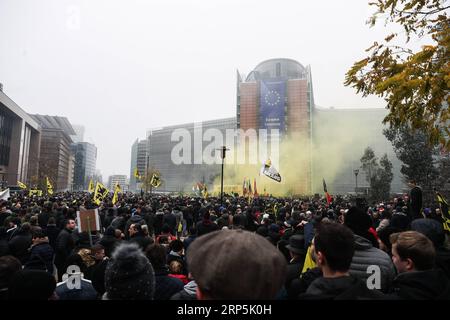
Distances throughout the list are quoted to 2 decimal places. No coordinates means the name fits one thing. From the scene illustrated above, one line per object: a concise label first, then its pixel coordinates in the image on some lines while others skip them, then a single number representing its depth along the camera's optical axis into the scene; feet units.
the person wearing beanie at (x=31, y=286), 7.13
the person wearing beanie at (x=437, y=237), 11.03
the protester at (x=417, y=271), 6.86
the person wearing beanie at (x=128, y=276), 6.15
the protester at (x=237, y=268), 4.09
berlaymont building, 201.57
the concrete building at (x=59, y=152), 287.48
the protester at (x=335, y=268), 5.37
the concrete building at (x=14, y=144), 163.78
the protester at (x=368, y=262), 8.87
